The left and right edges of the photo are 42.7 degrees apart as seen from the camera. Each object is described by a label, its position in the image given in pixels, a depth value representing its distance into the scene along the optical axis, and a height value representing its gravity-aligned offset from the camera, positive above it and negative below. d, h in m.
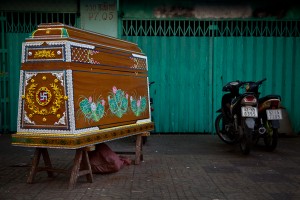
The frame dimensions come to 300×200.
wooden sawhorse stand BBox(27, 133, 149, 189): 4.89 -0.97
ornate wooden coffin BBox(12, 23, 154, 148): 4.59 +0.07
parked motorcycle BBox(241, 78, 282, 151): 7.12 -0.44
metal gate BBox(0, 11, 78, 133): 9.26 +1.05
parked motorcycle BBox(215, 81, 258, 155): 6.94 -0.45
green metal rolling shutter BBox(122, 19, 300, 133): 9.34 +0.89
